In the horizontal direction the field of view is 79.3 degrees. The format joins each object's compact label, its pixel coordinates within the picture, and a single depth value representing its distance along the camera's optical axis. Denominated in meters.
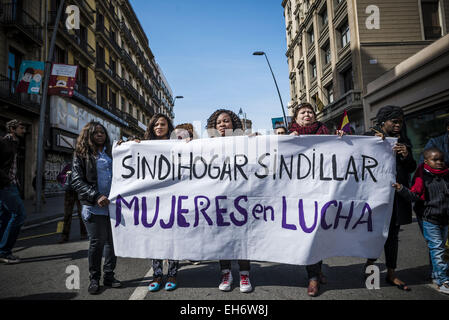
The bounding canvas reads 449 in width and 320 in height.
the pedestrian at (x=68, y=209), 4.95
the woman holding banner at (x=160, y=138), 2.79
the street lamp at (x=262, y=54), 19.42
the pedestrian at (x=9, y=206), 3.76
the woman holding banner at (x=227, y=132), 2.71
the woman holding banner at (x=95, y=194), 2.79
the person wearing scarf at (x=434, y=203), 2.62
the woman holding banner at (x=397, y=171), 2.82
